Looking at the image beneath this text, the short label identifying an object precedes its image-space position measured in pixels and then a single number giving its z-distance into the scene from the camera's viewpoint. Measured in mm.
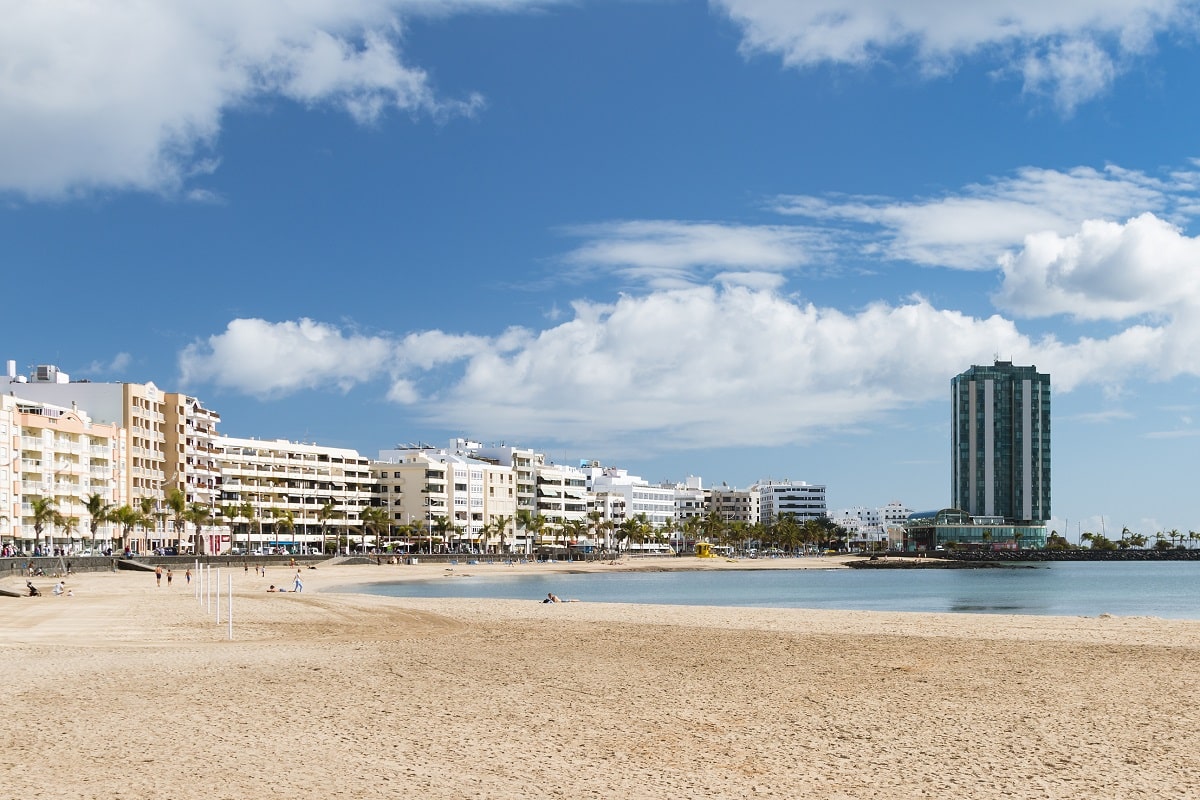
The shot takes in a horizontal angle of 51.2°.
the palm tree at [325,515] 157500
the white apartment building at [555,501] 193875
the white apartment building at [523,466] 191625
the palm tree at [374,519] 160875
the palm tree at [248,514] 139875
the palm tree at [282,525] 152750
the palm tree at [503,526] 178175
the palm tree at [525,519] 182375
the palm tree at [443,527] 170000
